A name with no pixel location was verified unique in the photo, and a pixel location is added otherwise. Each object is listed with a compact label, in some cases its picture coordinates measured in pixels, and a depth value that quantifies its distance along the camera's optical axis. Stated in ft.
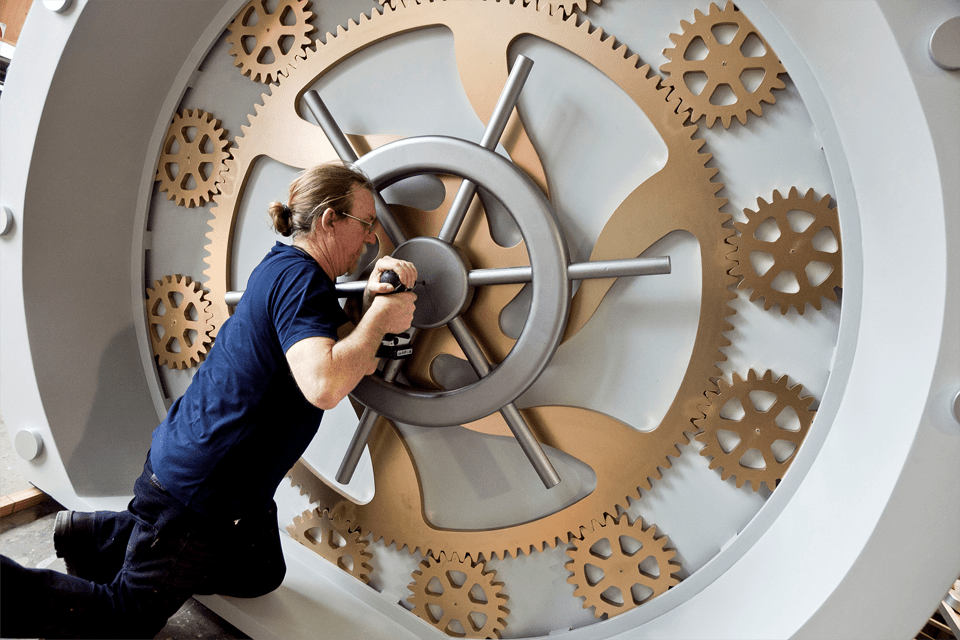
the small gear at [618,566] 3.51
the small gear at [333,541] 4.32
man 3.27
